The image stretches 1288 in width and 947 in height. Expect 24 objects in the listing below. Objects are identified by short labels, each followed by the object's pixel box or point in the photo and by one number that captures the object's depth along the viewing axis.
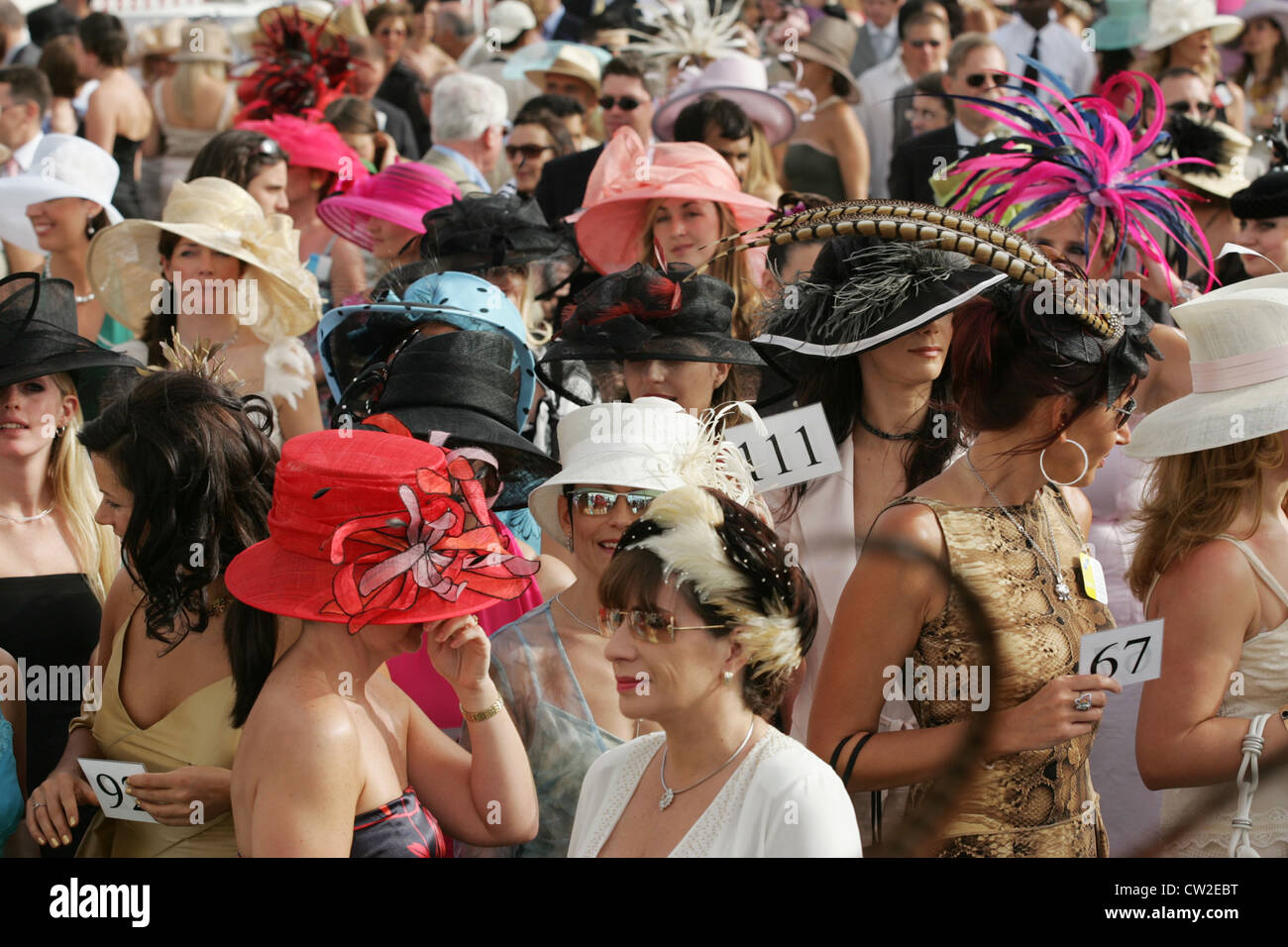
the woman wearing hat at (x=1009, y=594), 2.54
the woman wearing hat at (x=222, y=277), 4.56
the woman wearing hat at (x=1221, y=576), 2.62
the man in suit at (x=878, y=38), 8.68
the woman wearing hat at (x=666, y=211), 4.90
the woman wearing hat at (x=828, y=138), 6.84
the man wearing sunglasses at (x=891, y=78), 7.38
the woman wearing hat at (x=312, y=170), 6.37
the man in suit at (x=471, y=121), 6.73
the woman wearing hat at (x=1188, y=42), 7.24
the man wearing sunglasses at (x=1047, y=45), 8.02
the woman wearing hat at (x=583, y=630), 2.82
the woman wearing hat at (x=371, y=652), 2.25
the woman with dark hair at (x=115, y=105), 7.24
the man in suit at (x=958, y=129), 6.18
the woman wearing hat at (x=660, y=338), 3.57
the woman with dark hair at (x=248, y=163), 5.67
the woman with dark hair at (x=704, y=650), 2.15
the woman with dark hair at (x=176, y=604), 2.70
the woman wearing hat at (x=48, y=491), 3.31
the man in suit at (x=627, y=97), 6.99
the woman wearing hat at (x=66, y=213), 5.42
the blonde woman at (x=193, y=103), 7.36
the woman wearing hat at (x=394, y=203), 5.52
